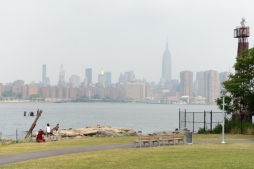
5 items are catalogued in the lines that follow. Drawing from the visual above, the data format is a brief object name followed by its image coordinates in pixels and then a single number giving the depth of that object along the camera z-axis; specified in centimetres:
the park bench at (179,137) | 2439
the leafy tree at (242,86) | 3519
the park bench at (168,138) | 2366
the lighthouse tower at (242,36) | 4406
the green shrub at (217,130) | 3463
